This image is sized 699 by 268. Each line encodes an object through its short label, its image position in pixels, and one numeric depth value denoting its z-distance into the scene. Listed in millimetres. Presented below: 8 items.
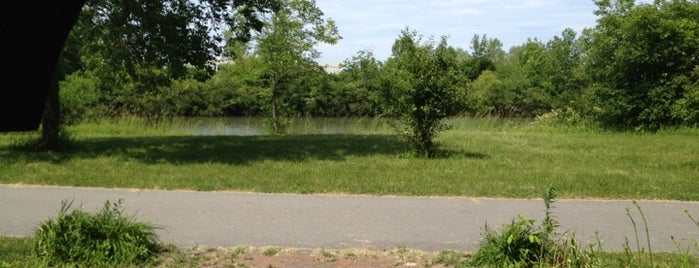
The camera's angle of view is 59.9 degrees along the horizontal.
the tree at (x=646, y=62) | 21391
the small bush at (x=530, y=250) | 4809
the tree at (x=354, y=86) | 41750
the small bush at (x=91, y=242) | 5281
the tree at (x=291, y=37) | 22844
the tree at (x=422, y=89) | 12742
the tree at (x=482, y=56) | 67375
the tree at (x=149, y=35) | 13266
